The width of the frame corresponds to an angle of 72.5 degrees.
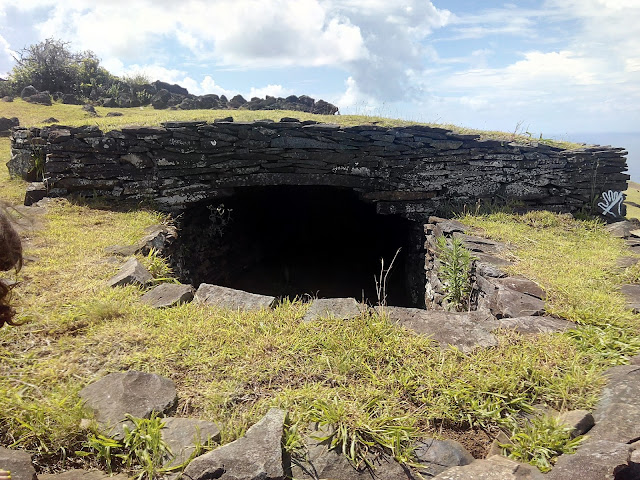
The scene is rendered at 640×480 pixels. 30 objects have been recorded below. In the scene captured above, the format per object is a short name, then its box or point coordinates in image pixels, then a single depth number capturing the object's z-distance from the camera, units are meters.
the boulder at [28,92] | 13.38
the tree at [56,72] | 14.52
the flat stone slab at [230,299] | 3.81
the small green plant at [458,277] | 5.02
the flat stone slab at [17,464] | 1.87
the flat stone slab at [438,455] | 2.20
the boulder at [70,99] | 13.18
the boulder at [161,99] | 12.30
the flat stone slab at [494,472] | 2.08
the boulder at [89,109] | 11.01
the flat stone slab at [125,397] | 2.35
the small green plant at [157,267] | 4.56
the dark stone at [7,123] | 10.95
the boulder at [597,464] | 2.02
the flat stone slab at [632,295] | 3.78
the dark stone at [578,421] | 2.37
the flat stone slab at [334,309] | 3.57
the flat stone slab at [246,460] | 2.02
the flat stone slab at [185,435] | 2.16
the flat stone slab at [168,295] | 3.76
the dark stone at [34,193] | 6.77
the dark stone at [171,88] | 14.10
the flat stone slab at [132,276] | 4.04
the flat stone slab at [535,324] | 3.42
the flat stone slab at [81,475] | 2.05
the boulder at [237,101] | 12.34
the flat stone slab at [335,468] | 2.13
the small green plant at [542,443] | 2.25
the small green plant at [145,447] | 2.09
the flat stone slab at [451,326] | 3.25
